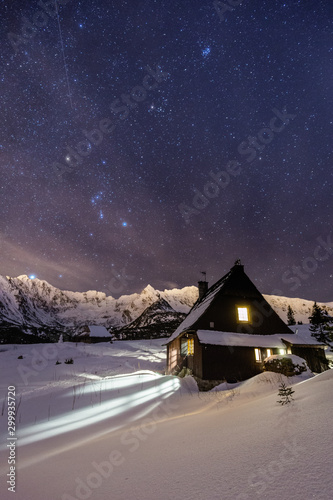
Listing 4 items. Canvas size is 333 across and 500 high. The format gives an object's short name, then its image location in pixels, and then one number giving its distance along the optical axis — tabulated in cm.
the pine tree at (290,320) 6834
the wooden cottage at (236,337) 1667
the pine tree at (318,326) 3928
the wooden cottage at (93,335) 5834
